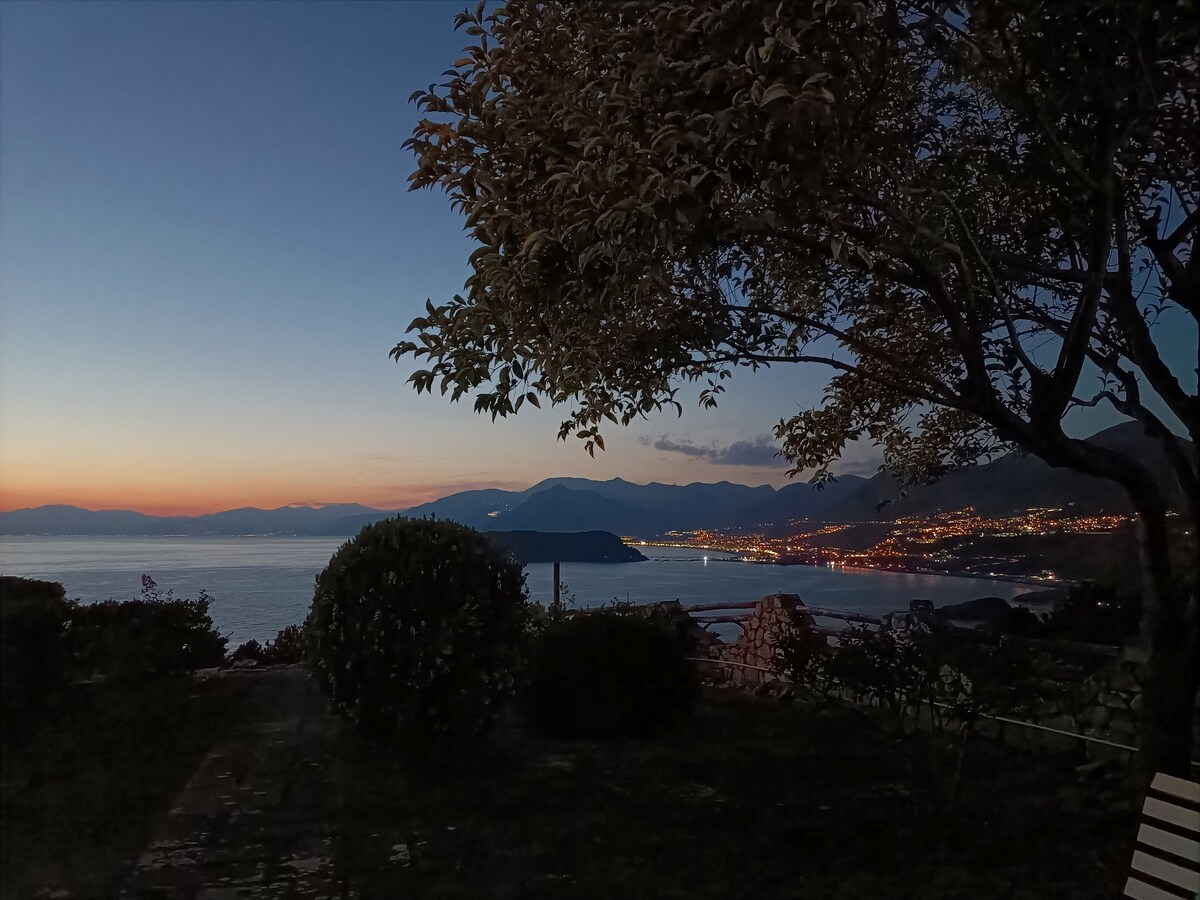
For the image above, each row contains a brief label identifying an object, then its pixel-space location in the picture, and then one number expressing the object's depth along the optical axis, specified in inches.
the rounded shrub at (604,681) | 307.6
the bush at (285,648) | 483.2
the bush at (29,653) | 317.7
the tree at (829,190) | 172.9
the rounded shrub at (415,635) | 264.7
